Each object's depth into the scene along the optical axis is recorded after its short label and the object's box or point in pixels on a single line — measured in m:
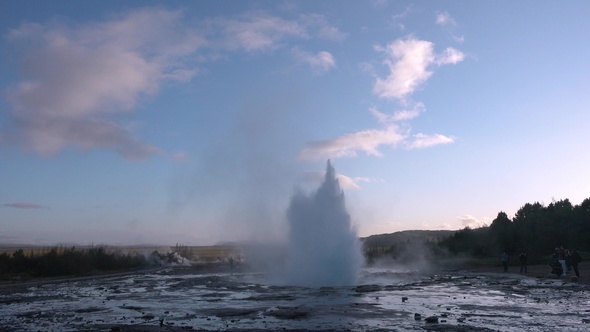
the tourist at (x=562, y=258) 38.22
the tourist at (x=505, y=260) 48.32
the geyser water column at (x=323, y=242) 39.00
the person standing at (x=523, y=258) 44.43
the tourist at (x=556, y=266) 38.19
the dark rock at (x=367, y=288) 31.46
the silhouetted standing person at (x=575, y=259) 34.62
